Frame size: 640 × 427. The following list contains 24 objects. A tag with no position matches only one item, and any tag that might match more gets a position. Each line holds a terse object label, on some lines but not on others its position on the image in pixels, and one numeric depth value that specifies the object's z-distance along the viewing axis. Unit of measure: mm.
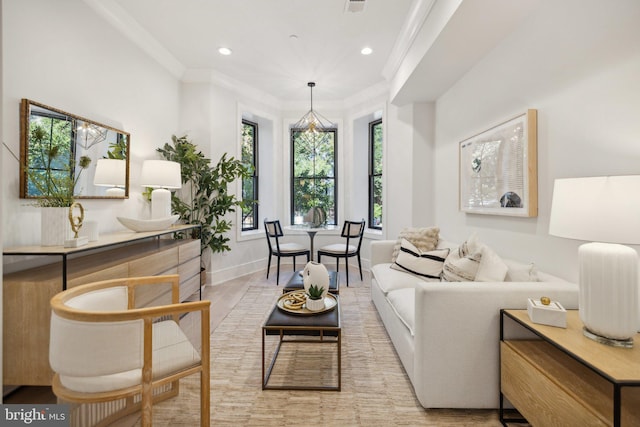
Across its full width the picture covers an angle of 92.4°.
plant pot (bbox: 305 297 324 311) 2104
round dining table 4516
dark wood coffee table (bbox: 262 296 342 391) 1879
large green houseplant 3951
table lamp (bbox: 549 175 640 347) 1143
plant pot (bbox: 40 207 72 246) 1947
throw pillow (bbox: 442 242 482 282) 2144
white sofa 1672
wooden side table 1078
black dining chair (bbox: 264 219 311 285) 4457
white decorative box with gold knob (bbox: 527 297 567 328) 1420
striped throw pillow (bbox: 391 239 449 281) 2805
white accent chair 1230
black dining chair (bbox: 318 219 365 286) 4453
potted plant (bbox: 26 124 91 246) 1956
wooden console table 1611
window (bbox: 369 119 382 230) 5297
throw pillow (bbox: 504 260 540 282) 1946
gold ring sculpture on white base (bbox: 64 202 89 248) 1896
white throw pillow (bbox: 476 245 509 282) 2014
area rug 1672
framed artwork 2133
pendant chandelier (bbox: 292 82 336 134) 5427
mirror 2053
